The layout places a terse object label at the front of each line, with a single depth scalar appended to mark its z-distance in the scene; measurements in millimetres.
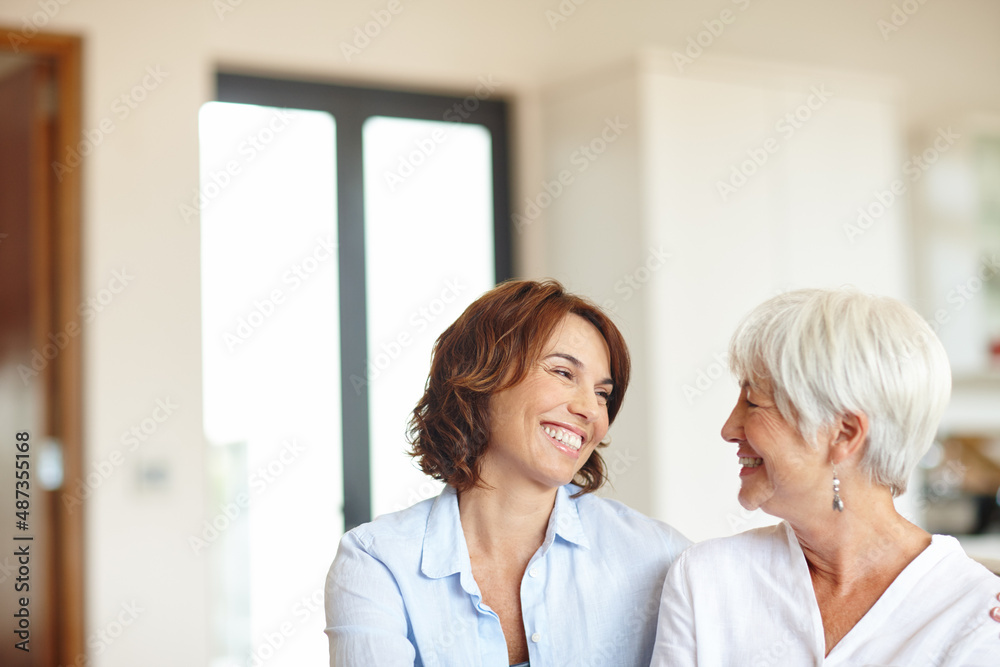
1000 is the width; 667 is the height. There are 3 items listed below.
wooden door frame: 3235
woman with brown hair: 2356
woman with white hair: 2194
